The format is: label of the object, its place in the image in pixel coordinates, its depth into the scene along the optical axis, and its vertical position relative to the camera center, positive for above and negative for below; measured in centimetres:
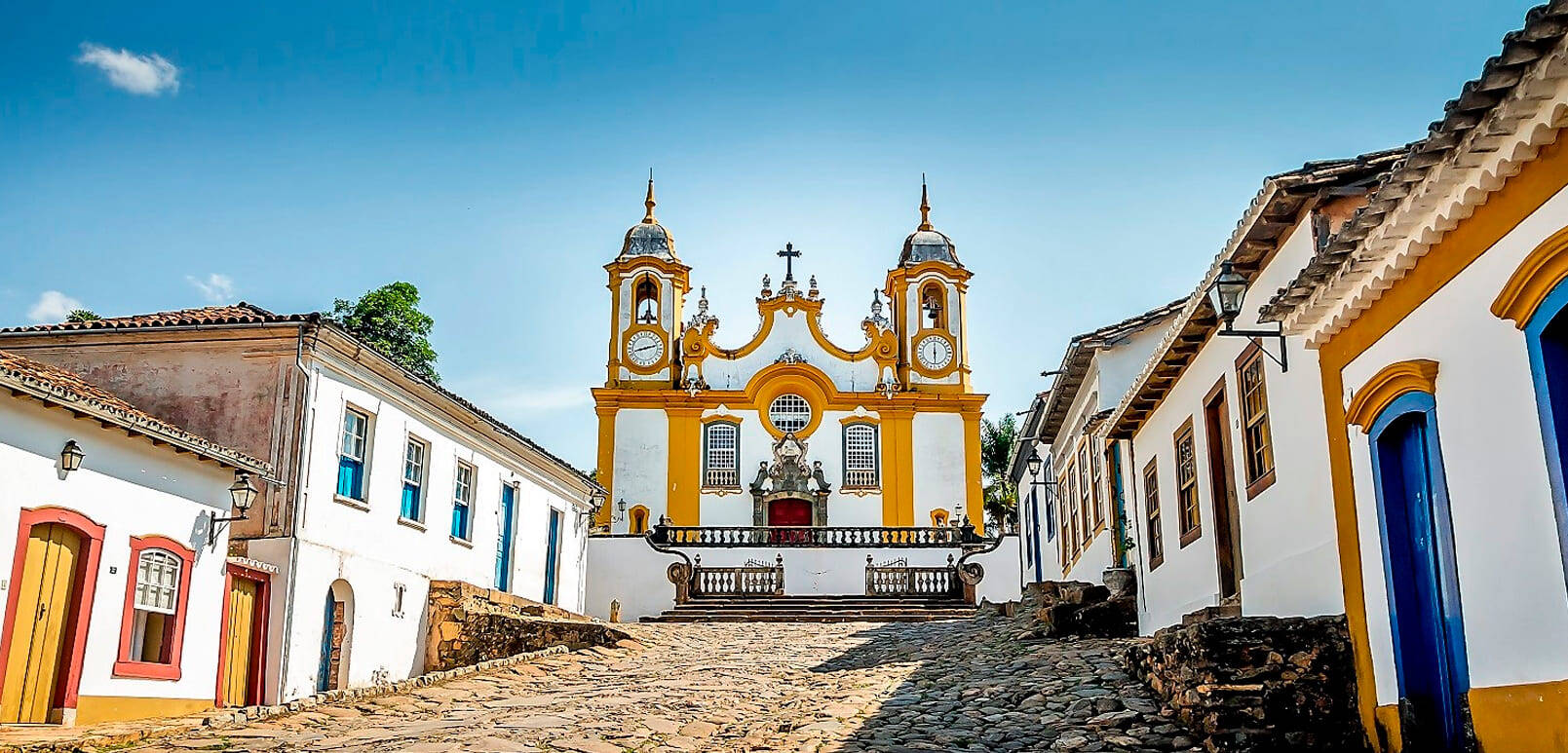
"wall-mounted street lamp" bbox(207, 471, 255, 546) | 1468 +200
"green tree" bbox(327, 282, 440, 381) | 3741 +984
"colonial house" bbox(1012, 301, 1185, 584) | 1869 +379
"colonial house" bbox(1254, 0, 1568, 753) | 609 +144
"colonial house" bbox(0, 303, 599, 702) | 1602 +290
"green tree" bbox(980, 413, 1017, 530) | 5016 +870
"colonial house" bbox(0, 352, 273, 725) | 1205 +118
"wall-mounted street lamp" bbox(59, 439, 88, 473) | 1246 +204
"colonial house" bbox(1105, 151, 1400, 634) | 995 +216
